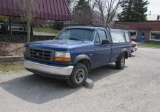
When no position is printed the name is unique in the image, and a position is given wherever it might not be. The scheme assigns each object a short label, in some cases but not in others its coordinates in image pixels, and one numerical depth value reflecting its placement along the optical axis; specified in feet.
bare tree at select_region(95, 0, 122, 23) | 148.15
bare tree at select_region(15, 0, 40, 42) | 34.02
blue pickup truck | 17.38
